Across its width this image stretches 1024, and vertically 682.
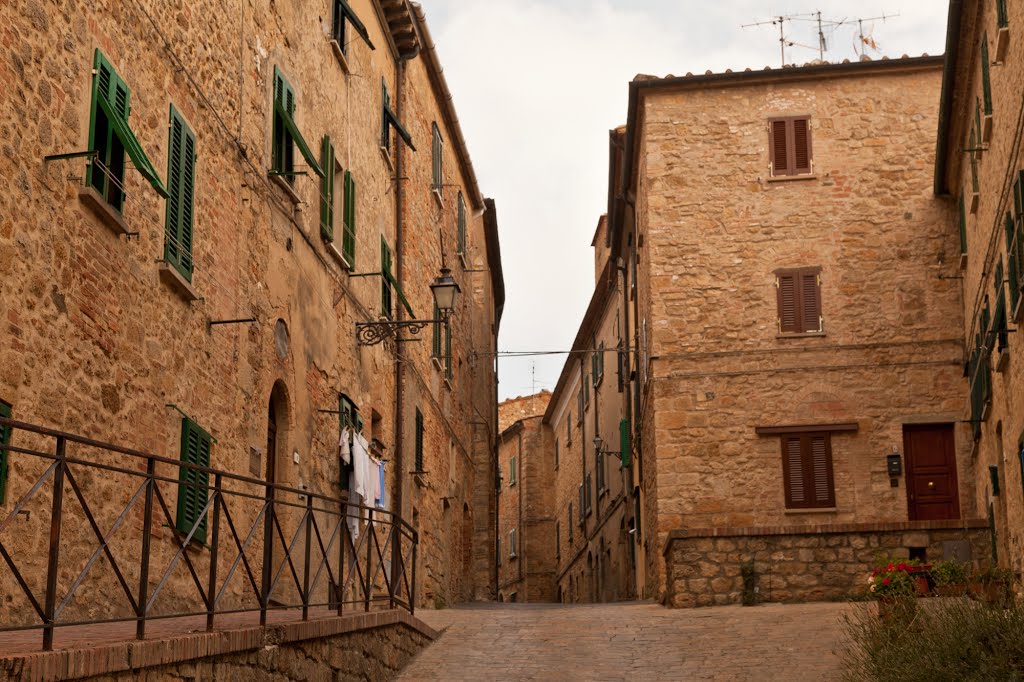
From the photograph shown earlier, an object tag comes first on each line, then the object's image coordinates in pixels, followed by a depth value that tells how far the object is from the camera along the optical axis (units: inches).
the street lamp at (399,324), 684.1
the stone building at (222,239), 363.6
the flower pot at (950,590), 509.0
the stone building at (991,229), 549.0
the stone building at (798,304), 833.5
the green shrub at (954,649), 332.2
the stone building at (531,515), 1884.8
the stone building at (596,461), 1173.1
